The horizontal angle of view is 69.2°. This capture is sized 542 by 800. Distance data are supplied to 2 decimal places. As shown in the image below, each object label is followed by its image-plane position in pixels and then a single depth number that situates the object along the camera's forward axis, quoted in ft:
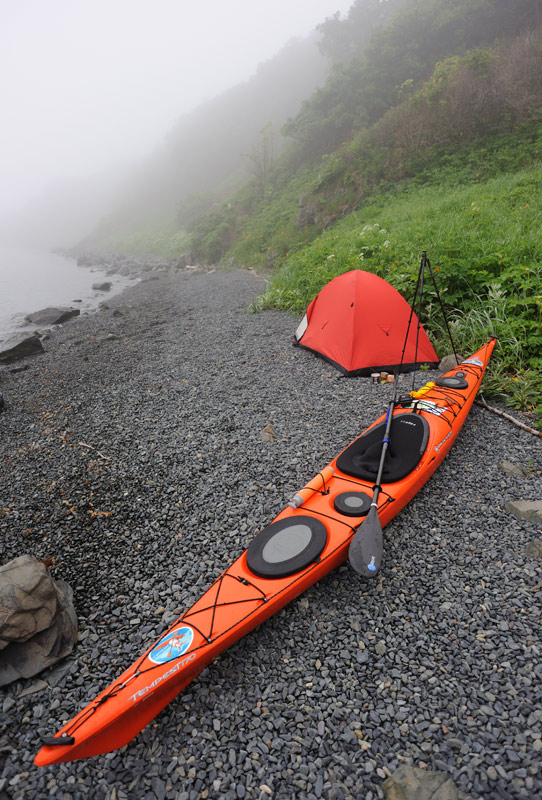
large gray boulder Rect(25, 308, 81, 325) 50.26
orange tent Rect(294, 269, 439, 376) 21.20
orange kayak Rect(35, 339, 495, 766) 7.19
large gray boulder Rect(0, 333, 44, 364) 33.07
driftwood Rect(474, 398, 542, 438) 15.21
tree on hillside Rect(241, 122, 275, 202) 84.69
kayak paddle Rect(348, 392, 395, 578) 9.39
